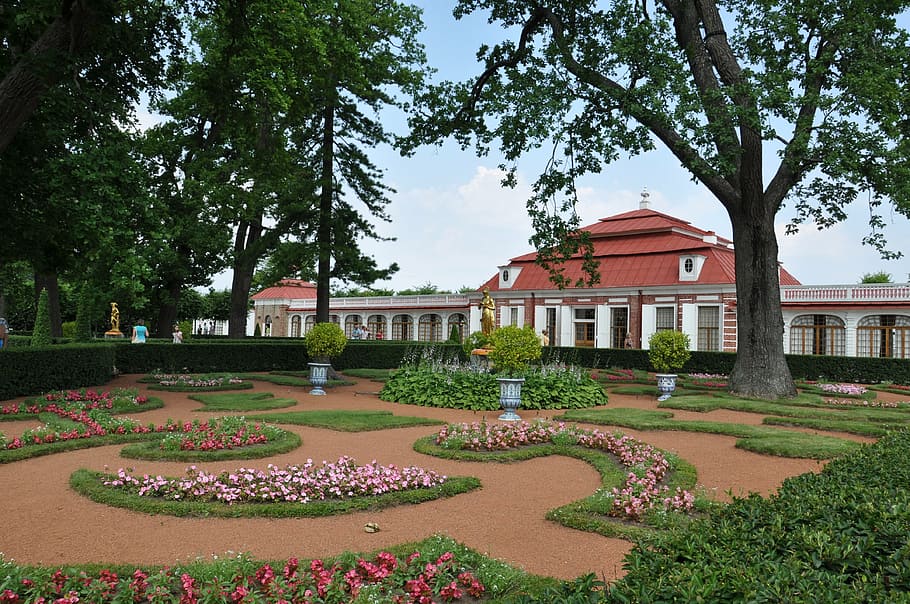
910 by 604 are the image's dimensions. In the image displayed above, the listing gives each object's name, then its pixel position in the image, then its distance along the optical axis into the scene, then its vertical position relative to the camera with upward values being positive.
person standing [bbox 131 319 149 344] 24.34 -0.27
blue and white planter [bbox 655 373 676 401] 14.89 -1.15
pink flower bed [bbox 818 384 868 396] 16.58 -1.34
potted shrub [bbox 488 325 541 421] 12.02 -0.32
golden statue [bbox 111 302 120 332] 31.36 +0.40
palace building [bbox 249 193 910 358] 25.98 +1.77
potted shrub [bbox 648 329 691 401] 14.92 -0.42
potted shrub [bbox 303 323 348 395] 15.76 -0.30
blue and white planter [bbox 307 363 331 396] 15.06 -1.16
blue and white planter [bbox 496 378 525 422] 11.20 -1.11
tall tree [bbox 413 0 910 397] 12.91 +5.39
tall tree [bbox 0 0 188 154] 9.59 +5.09
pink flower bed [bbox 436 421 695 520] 5.40 -1.45
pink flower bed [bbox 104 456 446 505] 5.61 -1.49
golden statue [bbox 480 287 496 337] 17.30 +0.56
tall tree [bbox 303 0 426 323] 17.70 +6.27
